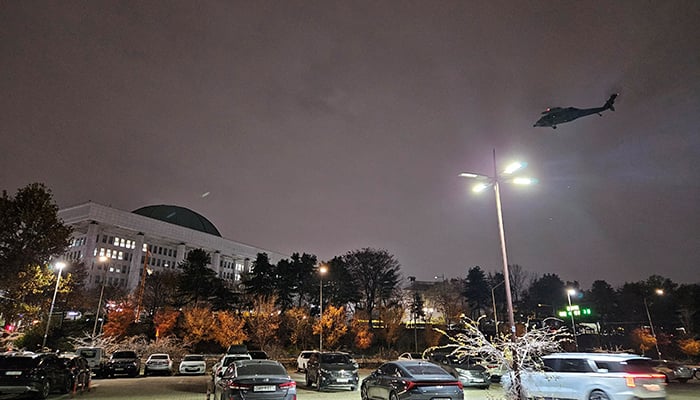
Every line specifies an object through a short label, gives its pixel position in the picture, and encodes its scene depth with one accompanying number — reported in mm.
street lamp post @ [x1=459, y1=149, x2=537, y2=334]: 12234
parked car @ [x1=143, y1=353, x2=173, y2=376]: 27453
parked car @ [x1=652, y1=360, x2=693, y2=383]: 25047
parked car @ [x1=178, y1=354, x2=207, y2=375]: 27766
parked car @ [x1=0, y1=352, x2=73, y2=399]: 14414
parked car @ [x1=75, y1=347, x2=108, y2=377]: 29058
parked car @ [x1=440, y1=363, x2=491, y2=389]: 20141
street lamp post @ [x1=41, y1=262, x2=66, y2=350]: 27530
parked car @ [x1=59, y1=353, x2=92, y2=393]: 17344
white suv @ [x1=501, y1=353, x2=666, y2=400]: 11609
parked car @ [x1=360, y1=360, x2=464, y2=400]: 11734
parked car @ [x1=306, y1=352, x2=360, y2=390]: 18250
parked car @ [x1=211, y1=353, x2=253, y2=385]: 17728
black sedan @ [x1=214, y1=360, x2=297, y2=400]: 10867
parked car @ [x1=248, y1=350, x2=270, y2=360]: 28812
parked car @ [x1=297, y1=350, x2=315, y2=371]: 31778
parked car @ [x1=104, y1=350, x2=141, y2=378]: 25094
